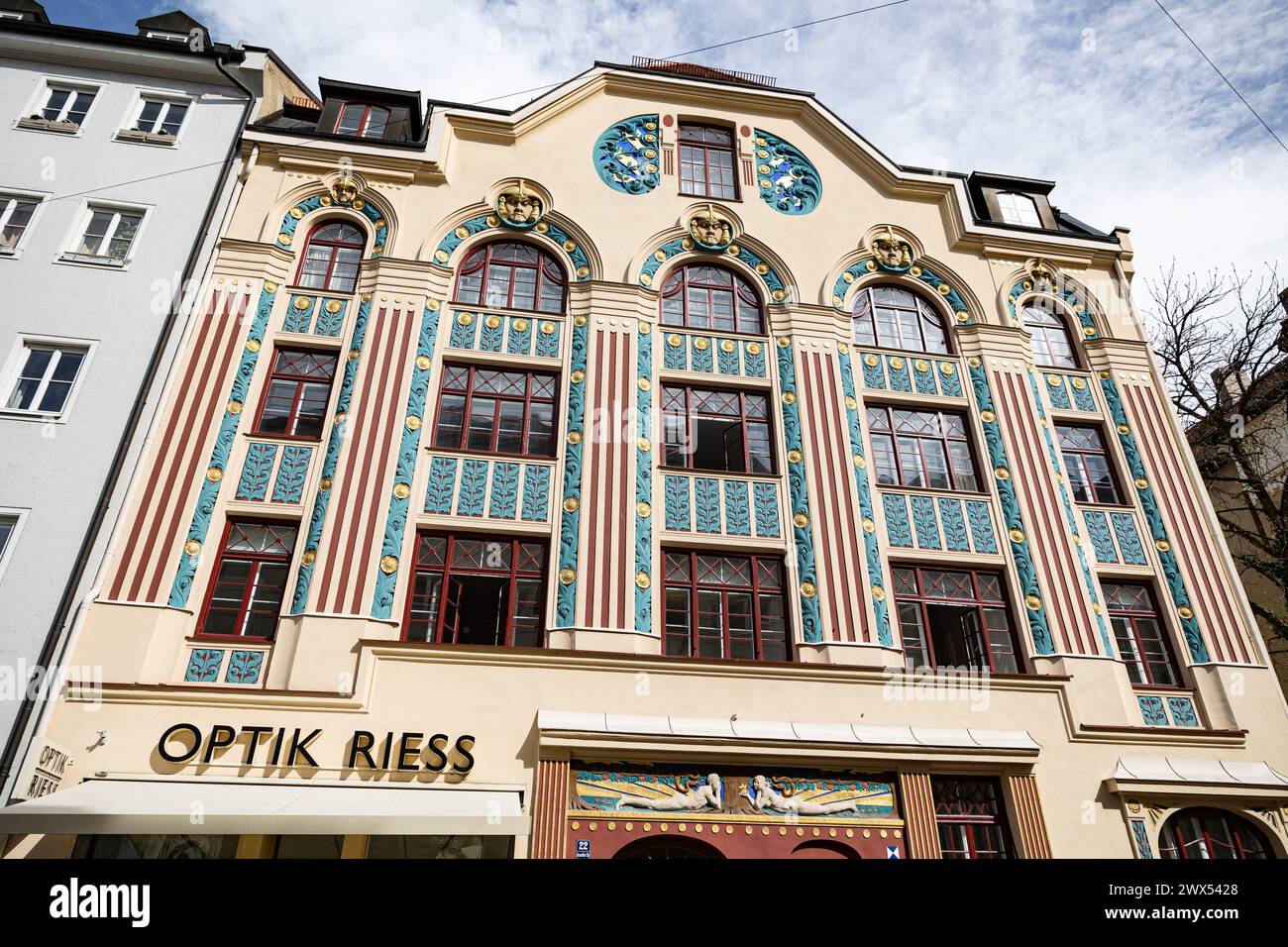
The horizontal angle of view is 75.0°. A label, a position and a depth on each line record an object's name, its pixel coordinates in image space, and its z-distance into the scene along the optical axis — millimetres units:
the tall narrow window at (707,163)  19422
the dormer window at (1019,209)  20656
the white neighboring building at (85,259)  12383
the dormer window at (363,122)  19062
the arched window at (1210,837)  13227
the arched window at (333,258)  16922
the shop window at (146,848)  11320
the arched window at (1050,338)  18672
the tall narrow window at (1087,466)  16953
